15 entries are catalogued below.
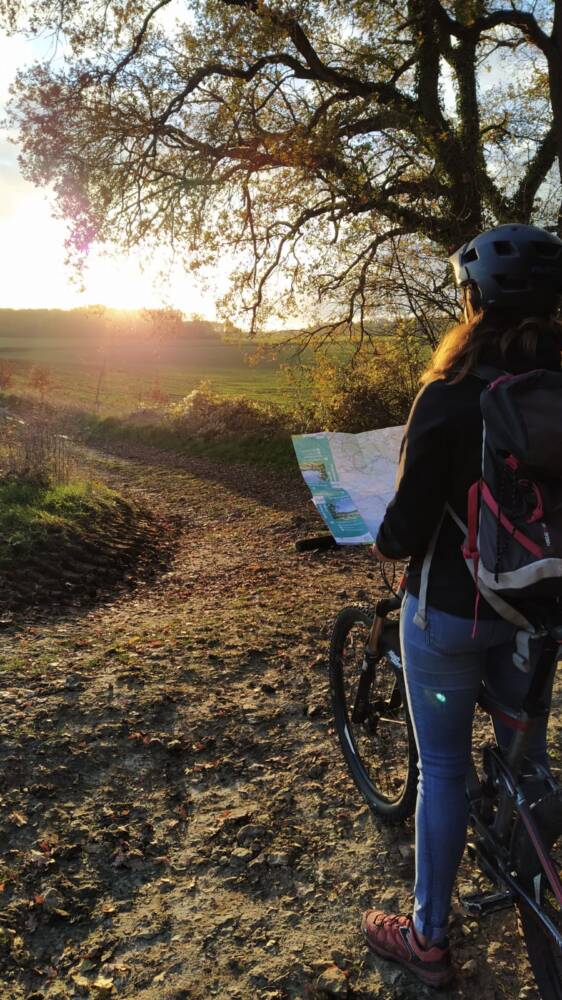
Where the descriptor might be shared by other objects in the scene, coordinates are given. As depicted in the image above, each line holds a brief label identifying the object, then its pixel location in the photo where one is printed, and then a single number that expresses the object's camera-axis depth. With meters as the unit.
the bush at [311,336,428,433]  13.20
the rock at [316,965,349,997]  2.26
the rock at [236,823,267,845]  3.15
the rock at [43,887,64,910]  2.73
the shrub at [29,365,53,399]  33.66
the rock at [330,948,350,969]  2.40
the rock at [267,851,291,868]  2.97
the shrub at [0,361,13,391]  33.91
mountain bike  1.84
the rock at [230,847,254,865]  3.01
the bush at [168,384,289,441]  16.92
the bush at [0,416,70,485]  9.84
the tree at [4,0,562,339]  10.81
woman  1.76
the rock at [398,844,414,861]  2.94
